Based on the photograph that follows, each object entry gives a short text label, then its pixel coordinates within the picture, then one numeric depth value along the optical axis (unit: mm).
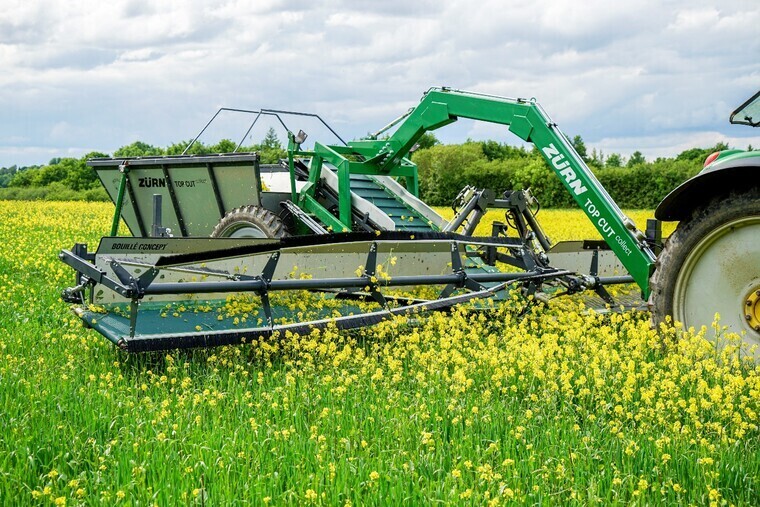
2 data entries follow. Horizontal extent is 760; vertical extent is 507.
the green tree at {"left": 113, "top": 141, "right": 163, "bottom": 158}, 46644
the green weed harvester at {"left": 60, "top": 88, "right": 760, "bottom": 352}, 5371
